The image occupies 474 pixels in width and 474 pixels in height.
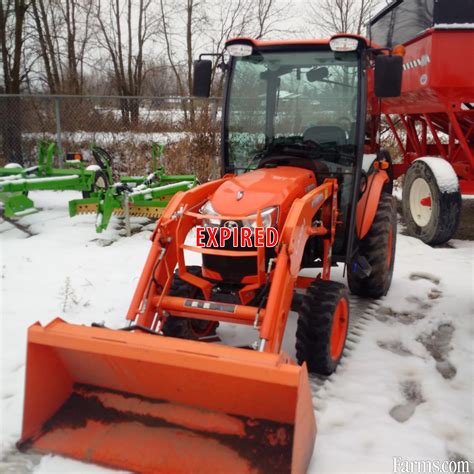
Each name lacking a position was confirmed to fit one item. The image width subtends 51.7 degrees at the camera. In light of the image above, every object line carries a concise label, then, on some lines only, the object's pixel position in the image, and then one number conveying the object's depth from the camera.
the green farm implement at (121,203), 6.62
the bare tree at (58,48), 15.17
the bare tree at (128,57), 17.19
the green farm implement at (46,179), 7.02
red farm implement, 5.35
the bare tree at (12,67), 11.18
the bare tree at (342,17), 19.27
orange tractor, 2.38
